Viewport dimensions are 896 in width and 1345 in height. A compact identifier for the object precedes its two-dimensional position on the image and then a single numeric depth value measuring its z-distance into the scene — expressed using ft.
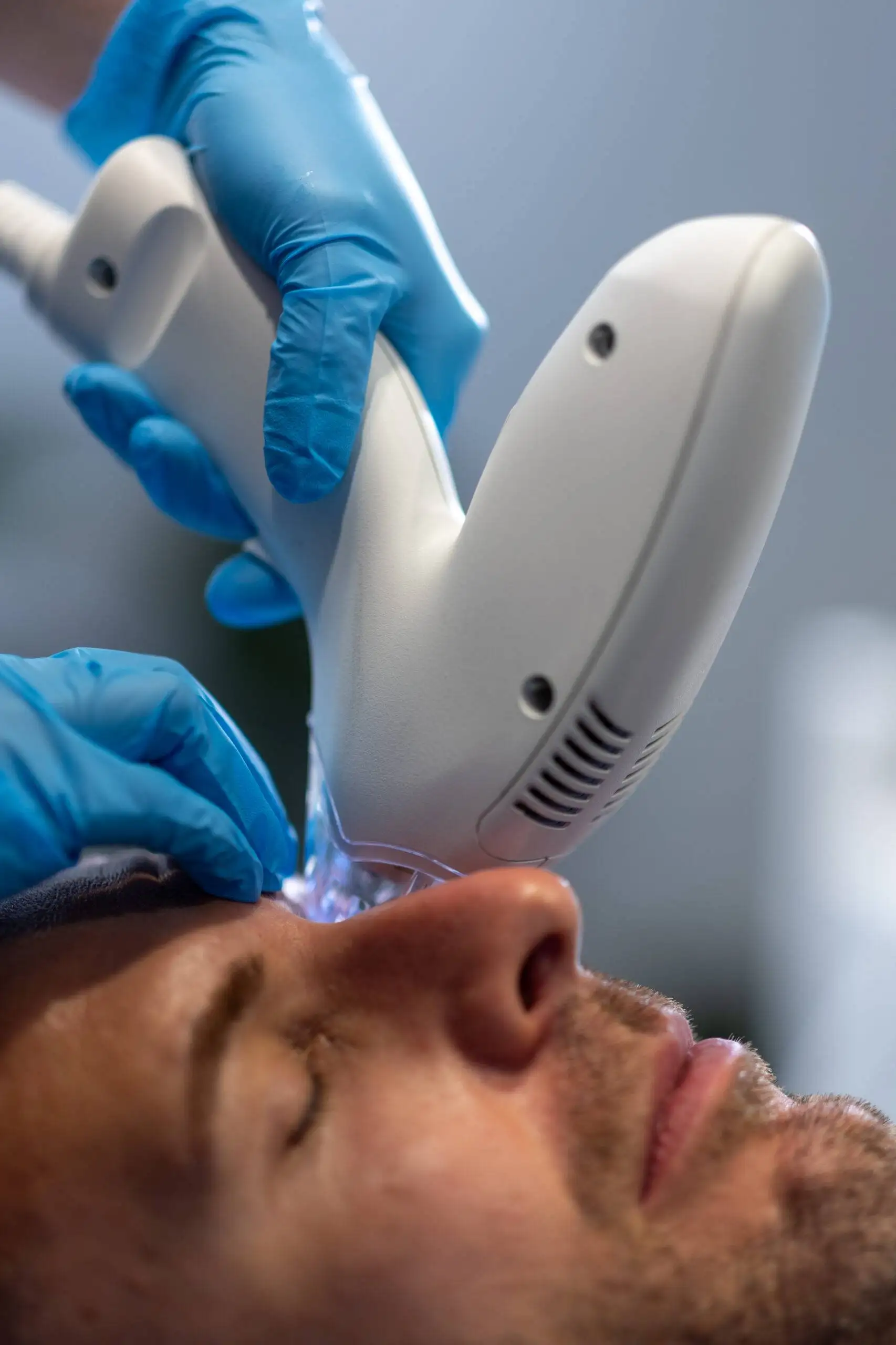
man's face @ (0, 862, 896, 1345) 1.67
